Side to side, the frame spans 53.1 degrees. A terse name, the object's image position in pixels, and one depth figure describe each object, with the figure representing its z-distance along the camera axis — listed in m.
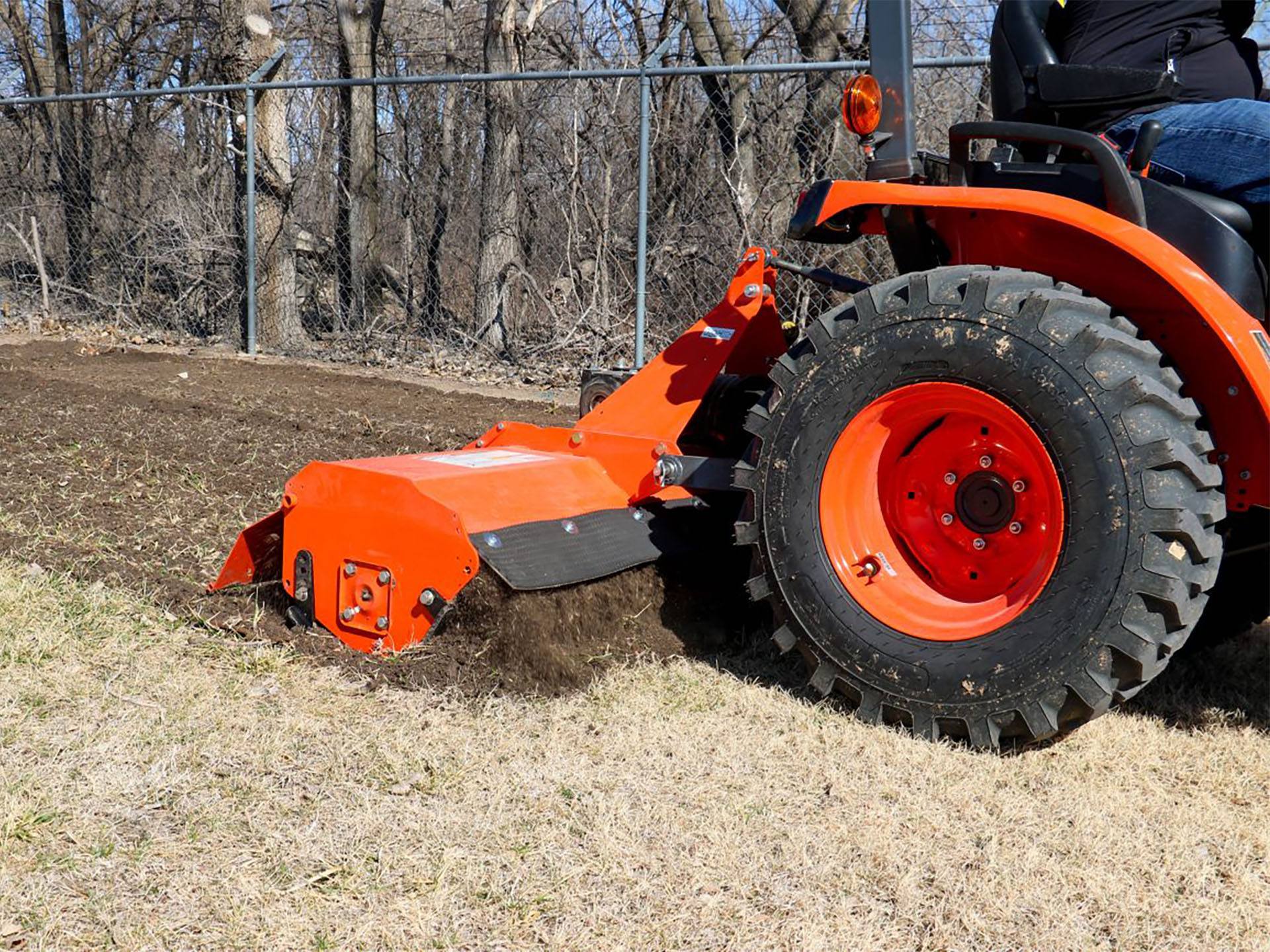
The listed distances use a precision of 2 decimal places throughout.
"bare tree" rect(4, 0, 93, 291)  11.76
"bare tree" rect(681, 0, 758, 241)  7.98
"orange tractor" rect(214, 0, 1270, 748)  2.65
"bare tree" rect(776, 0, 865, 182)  7.83
